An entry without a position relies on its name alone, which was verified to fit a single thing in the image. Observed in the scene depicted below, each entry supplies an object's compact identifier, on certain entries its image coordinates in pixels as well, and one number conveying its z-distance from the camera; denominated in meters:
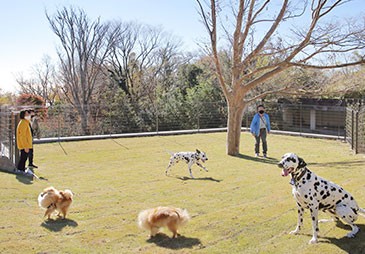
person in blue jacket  13.75
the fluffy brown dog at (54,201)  6.15
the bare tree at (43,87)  30.77
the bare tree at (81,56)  26.55
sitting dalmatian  5.29
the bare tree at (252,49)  12.59
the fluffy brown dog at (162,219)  5.32
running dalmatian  10.03
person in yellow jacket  10.18
